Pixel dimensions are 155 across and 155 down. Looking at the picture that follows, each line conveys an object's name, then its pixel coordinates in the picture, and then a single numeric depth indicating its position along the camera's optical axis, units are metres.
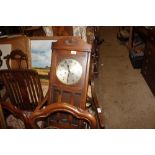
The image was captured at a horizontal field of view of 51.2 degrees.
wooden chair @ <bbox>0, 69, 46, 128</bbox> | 1.49
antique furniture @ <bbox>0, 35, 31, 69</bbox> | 1.94
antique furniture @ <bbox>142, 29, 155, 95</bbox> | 2.39
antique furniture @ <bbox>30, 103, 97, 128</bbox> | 0.98
